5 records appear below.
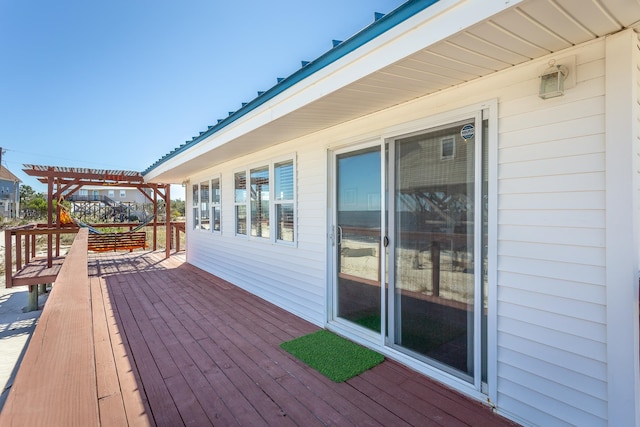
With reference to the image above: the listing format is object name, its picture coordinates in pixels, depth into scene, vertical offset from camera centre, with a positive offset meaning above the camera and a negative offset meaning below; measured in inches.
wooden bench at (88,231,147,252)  336.8 -31.8
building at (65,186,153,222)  962.1 +21.5
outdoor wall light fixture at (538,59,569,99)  68.7 +29.4
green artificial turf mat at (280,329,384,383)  102.1 -50.5
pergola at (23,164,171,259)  283.0 +32.9
